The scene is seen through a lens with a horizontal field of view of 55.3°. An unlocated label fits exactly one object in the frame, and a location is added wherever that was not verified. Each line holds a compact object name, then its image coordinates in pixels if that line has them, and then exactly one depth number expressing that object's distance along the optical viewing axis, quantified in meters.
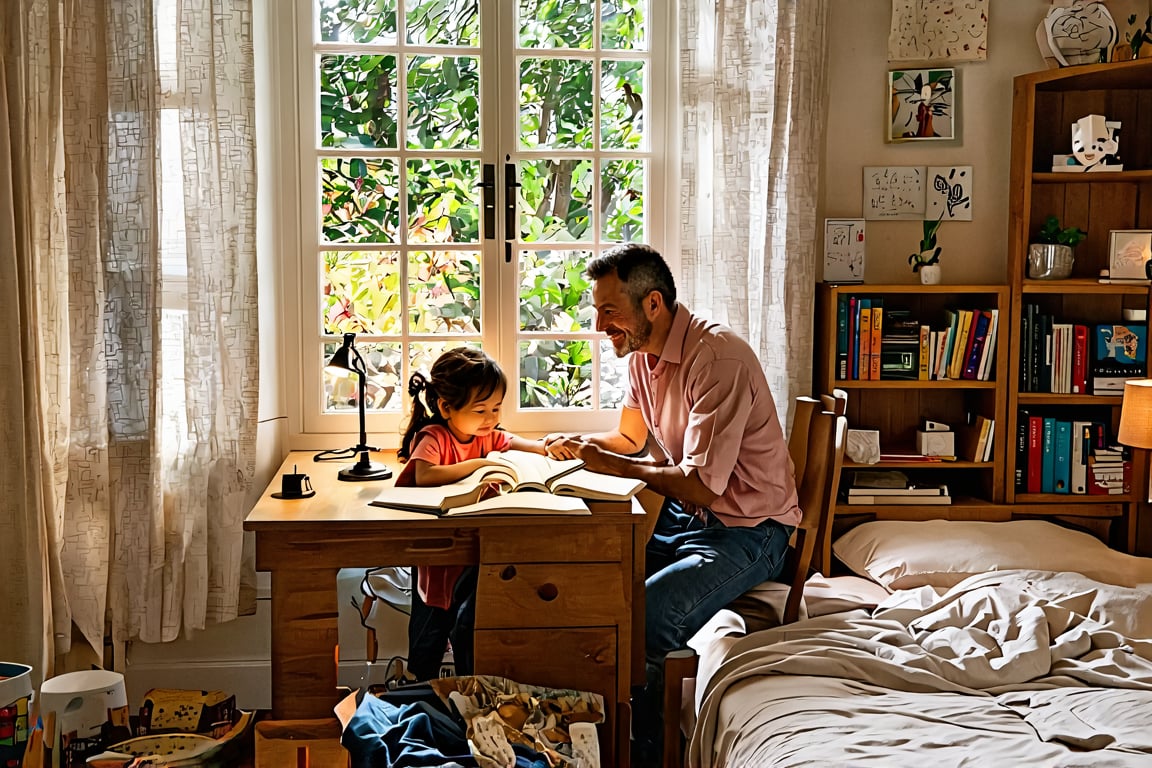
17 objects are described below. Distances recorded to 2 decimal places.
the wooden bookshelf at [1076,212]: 3.27
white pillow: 2.97
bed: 1.95
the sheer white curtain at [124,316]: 2.75
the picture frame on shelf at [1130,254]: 3.26
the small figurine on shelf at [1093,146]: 3.24
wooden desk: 2.38
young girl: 2.67
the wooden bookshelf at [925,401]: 3.26
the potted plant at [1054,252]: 3.29
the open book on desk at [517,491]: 2.38
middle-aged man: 2.63
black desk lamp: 2.80
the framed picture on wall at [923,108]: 3.37
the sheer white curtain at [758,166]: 3.17
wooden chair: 2.57
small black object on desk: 2.55
